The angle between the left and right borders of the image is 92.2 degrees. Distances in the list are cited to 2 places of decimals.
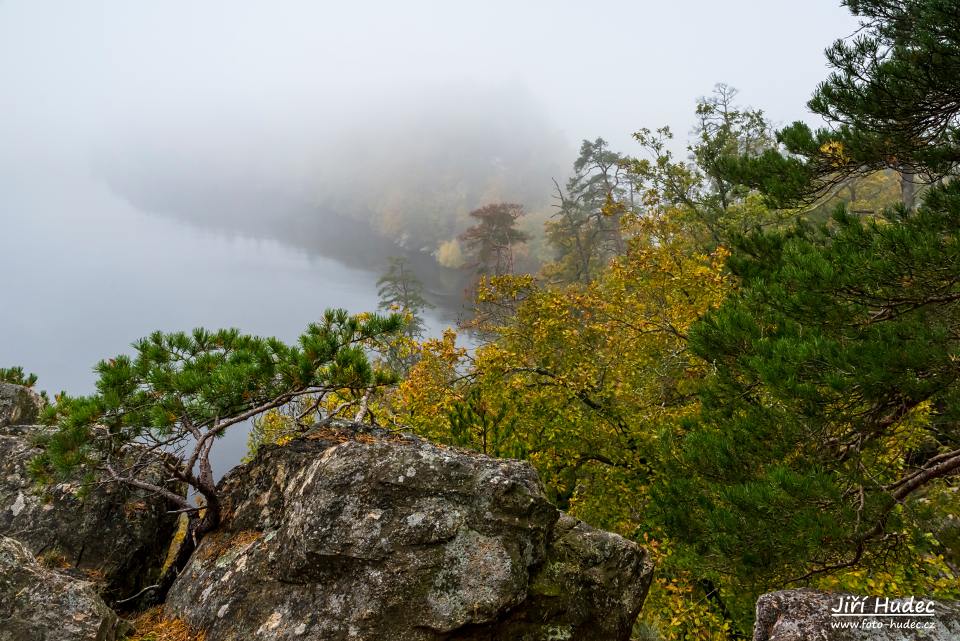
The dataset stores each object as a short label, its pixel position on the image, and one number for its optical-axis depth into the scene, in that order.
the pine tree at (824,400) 4.72
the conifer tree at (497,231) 42.19
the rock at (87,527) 5.69
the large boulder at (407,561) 4.43
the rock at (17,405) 8.17
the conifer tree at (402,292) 44.78
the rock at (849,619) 3.52
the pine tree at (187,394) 4.85
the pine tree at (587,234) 41.16
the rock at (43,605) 4.11
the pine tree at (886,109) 5.95
